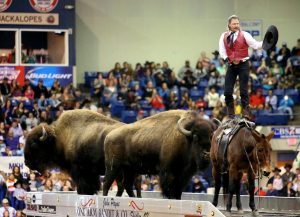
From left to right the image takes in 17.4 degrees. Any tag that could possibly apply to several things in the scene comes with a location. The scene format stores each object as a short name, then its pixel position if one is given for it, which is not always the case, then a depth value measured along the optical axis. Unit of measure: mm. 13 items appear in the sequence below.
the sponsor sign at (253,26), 46566
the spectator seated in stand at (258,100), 39400
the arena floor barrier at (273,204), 18288
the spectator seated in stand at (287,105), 39656
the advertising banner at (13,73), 41344
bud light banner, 41625
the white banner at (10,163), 30953
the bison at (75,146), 18594
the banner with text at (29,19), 41938
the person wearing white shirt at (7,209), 28094
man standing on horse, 16609
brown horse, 15688
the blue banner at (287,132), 37781
